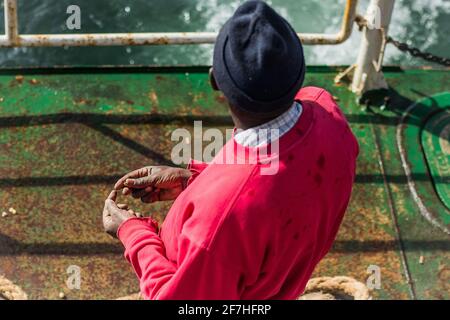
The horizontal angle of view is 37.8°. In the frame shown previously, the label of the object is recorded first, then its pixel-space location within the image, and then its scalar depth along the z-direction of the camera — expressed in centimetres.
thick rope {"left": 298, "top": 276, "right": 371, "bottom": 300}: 311
